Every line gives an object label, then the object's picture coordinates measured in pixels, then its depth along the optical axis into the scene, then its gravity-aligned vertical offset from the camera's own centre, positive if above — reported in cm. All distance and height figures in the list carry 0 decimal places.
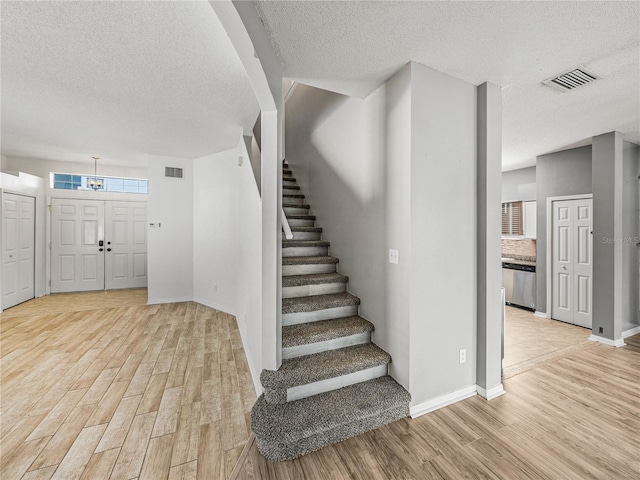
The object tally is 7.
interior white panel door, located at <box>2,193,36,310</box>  486 -18
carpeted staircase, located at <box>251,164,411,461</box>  186 -109
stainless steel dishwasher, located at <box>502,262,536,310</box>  504 -82
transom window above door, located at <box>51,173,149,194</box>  632 +134
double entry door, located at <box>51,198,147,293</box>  621 -13
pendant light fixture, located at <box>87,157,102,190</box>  598 +133
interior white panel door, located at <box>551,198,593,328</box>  423 -32
